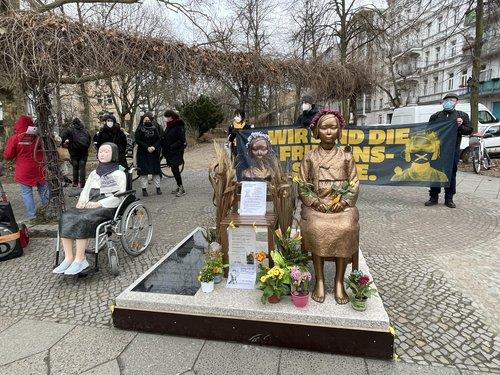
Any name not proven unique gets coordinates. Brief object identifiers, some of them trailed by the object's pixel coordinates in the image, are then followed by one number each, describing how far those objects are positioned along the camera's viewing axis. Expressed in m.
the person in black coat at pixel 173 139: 6.72
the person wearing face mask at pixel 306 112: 5.77
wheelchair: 3.35
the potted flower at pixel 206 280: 2.61
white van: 11.88
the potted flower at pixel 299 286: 2.34
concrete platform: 2.18
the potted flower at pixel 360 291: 2.29
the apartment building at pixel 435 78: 25.73
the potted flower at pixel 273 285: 2.37
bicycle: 9.45
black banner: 5.69
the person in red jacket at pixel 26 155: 4.98
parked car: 11.84
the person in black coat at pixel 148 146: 6.66
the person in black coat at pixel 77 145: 7.74
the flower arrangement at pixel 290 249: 2.63
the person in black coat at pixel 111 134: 6.75
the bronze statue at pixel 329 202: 2.40
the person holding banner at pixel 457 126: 5.54
